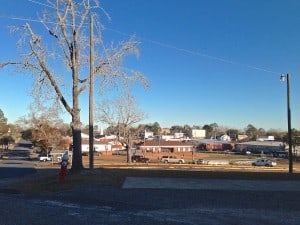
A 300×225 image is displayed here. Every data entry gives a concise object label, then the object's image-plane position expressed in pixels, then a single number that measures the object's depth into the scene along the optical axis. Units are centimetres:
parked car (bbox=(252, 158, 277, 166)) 3999
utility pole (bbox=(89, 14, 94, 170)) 1281
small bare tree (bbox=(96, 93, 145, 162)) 4223
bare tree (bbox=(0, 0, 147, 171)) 1236
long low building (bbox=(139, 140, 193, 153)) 7212
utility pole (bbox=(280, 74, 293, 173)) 1856
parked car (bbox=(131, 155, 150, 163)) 4285
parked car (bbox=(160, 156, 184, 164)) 4546
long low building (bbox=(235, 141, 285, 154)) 8011
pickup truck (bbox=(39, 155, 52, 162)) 4518
